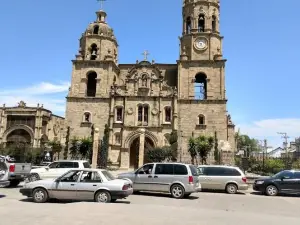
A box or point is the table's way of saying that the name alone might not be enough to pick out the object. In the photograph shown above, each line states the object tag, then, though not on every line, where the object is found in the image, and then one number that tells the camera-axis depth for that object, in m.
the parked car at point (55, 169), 12.35
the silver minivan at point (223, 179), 12.15
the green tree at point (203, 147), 22.64
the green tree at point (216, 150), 23.70
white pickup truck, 10.43
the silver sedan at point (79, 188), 8.12
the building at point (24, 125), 32.99
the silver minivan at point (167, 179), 9.98
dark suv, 11.84
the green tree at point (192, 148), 22.80
